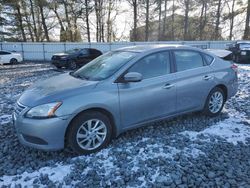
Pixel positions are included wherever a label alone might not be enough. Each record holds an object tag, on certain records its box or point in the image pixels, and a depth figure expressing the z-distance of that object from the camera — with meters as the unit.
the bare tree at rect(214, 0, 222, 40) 27.60
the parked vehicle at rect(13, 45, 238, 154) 3.13
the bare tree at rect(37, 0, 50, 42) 27.19
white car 18.69
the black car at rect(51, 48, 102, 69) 14.56
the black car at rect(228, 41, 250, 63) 15.09
